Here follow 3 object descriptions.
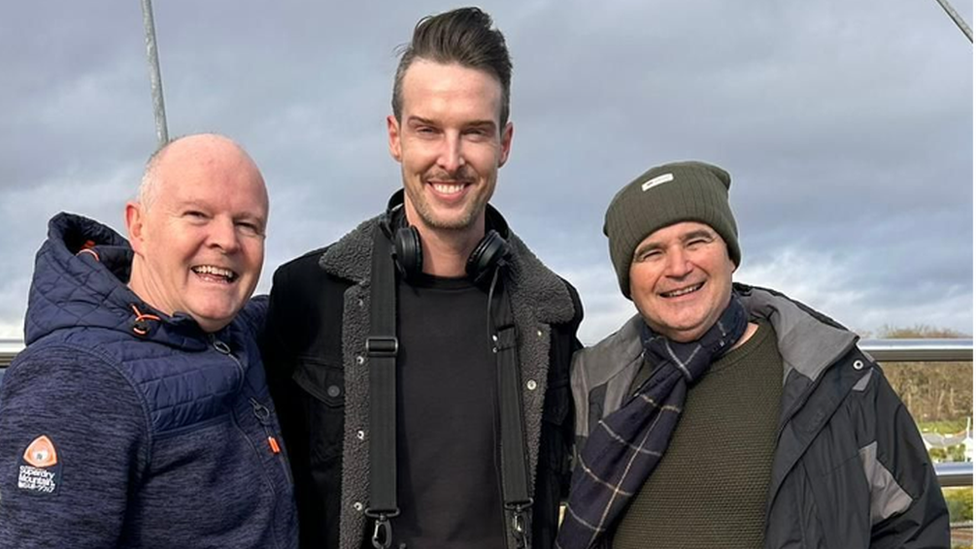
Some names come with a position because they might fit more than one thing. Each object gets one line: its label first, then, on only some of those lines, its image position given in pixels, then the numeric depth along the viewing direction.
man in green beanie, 2.83
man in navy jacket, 2.13
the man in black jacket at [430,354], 3.03
